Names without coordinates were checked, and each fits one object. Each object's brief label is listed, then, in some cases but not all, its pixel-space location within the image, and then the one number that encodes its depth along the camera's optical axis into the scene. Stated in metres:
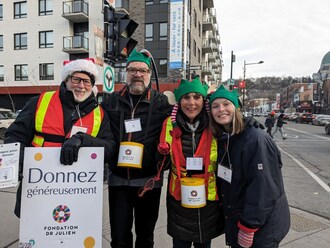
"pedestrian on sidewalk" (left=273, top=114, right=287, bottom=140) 17.62
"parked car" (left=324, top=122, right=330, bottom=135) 21.14
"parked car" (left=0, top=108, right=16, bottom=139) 14.36
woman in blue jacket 2.09
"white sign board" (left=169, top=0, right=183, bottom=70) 24.19
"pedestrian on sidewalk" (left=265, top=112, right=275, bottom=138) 17.53
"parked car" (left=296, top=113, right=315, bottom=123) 41.09
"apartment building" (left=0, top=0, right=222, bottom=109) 24.92
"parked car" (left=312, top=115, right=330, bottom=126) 33.44
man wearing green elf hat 2.80
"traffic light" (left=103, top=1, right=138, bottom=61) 5.81
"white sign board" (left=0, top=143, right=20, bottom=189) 2.16
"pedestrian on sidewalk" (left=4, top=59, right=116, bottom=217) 2.45
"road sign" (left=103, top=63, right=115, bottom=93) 5.30
